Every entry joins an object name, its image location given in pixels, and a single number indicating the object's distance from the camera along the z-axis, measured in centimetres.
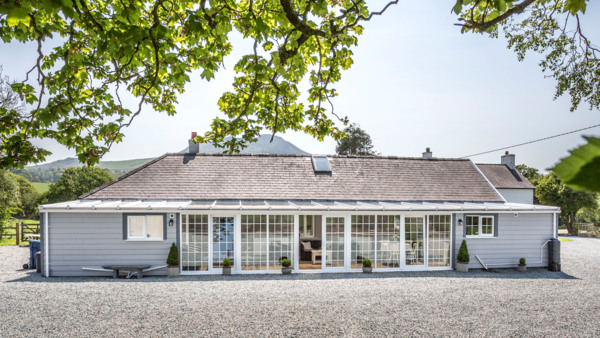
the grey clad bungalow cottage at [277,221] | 1218
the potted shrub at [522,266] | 1346
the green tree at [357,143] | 4522
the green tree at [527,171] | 3996
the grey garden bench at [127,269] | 1188
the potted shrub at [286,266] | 1252
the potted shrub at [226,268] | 1230
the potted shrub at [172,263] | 1205
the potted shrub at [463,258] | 1316
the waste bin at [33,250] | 1322
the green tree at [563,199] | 2717
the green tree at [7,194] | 2105
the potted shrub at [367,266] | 1278
